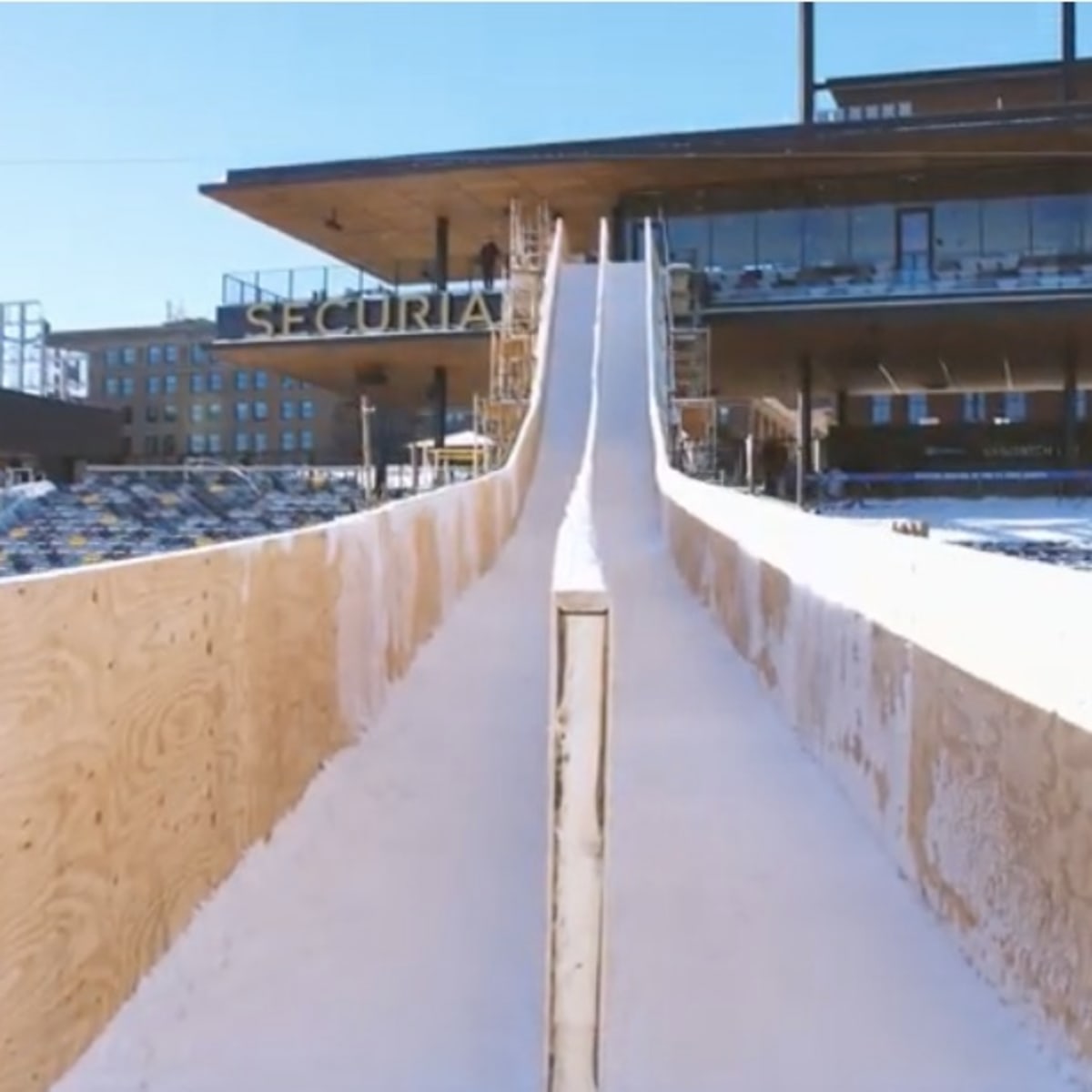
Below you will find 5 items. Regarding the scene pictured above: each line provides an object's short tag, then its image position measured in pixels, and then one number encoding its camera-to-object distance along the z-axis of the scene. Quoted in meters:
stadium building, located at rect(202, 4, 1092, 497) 28.02
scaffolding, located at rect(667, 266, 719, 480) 27.00
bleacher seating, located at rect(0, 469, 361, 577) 27.55
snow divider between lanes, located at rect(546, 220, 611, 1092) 2.89
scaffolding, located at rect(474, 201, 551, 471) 26.94
